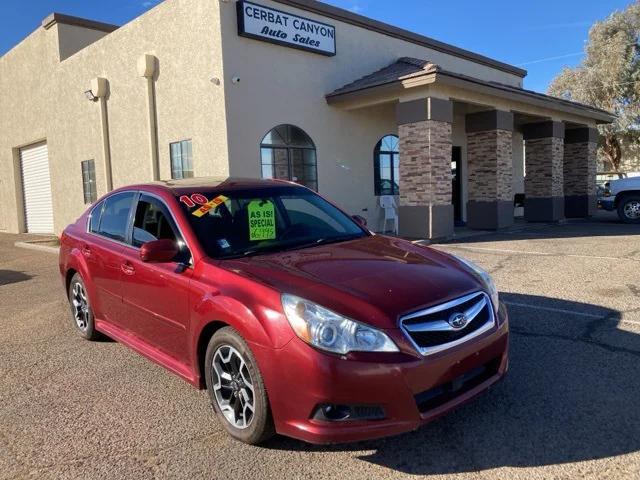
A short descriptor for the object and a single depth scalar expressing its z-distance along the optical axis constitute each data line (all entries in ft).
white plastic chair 45.49
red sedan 8.84
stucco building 37.52
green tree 97.76
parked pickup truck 49.06
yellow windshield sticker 12.66
